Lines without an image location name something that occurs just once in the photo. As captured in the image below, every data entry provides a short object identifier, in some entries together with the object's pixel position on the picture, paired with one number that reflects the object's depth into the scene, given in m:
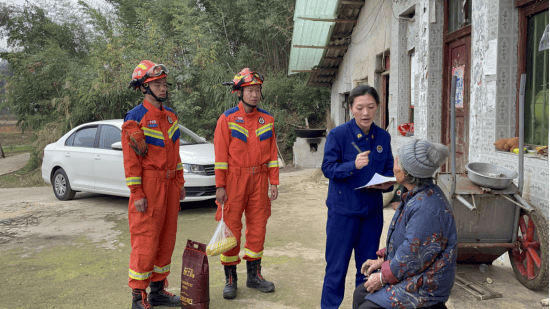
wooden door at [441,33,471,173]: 5.72
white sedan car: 7.05
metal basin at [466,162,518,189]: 3.58
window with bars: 4.15
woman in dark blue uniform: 3.04
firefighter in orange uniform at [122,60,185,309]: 3.51
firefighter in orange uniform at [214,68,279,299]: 3.86
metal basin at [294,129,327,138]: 14.01
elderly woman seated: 2.11
